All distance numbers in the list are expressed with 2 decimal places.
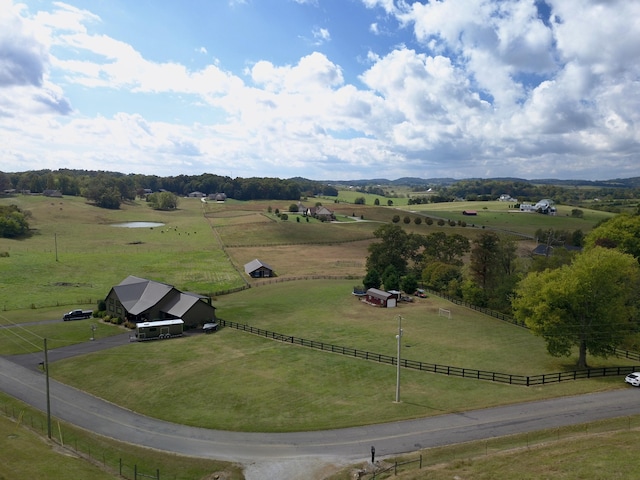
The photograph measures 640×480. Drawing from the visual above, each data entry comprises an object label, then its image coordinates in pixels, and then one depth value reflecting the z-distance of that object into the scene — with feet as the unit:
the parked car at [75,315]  183.01
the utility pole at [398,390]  105.81
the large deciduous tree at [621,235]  233.35
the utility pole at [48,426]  90.32
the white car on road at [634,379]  110.63
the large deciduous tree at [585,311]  123.65
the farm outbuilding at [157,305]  176.65
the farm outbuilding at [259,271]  278.26
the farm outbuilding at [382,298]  207.31
